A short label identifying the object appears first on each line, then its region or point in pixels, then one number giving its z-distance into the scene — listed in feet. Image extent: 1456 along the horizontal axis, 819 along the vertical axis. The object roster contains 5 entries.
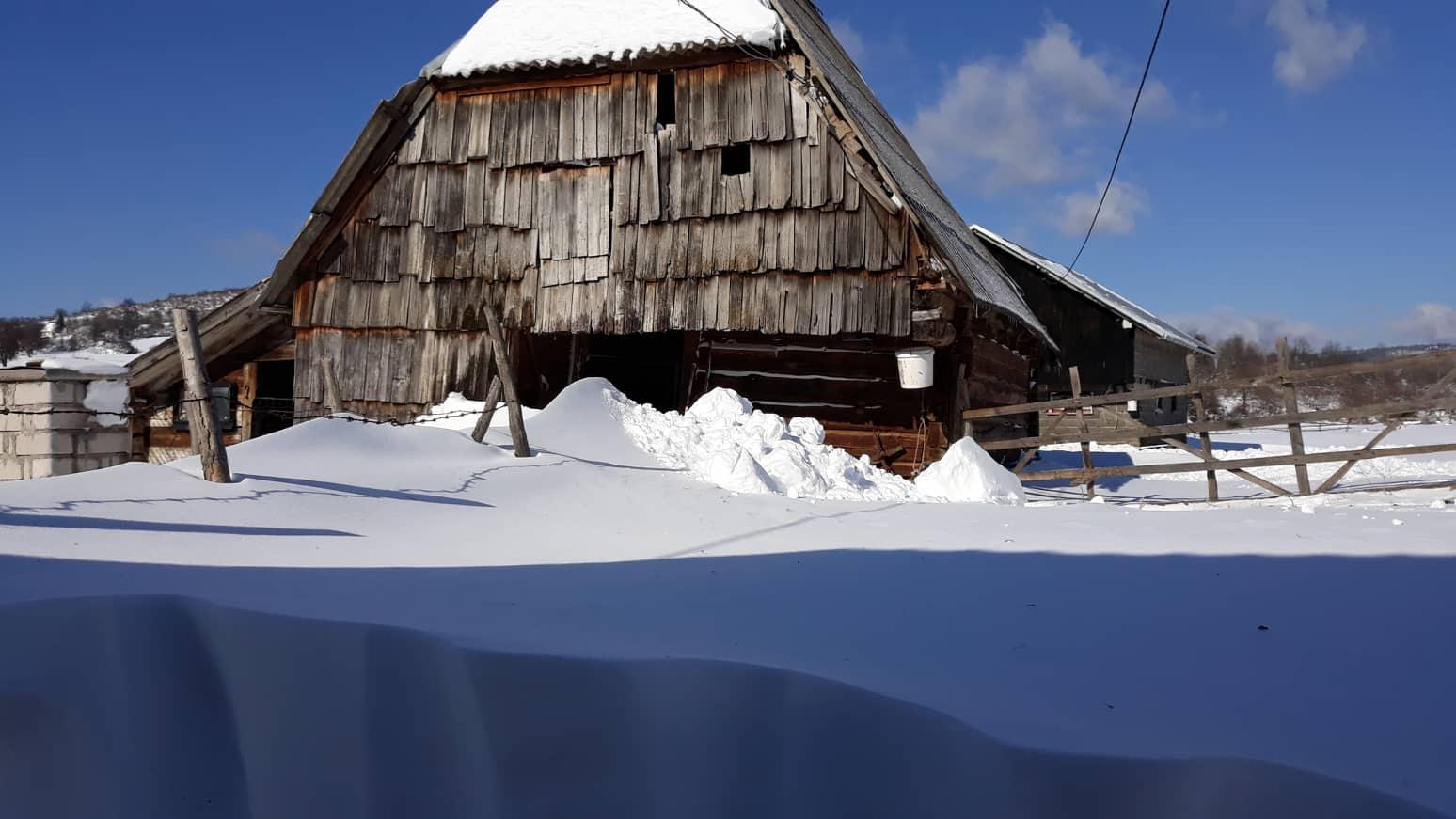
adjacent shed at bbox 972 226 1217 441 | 83.41
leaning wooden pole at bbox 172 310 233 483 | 19.77
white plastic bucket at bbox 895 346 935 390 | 35.63
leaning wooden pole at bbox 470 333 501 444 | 27.42
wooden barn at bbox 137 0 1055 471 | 36.04
